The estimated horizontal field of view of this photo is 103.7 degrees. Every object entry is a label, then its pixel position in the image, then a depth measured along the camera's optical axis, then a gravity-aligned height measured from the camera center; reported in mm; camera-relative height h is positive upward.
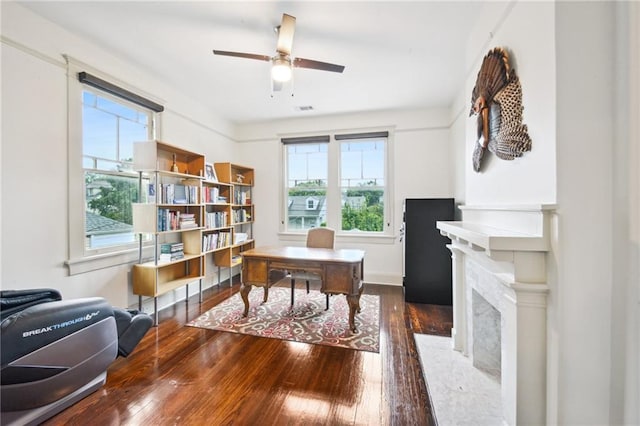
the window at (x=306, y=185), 4484 +467
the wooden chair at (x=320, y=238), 3271 -363
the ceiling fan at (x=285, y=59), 1975 +1233
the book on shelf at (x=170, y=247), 2979 -440
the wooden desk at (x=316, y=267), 2494 -591
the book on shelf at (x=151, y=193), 2742 +197
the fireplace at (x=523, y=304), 1166 -452
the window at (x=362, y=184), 4254 +458
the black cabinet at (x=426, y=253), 3334 -581
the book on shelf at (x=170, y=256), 2911 -540
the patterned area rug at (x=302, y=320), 2449 -1224
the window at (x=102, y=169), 2320 +424
